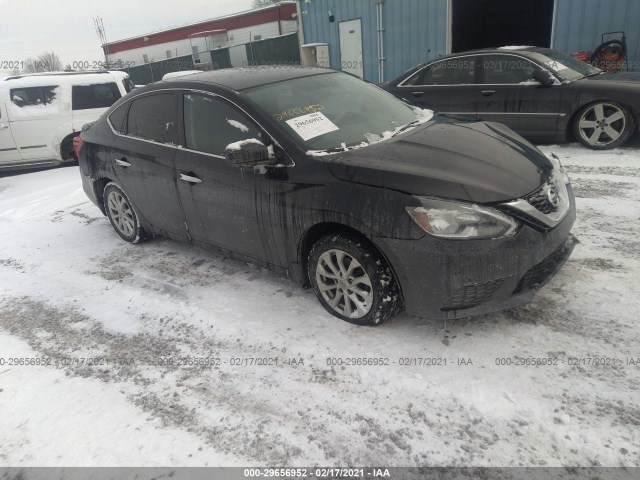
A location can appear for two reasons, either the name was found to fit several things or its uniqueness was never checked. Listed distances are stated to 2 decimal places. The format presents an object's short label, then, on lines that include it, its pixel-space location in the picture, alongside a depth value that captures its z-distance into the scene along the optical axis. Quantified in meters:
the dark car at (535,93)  6.26
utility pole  47.57
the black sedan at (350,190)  2.64
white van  9.02
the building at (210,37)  29.00
